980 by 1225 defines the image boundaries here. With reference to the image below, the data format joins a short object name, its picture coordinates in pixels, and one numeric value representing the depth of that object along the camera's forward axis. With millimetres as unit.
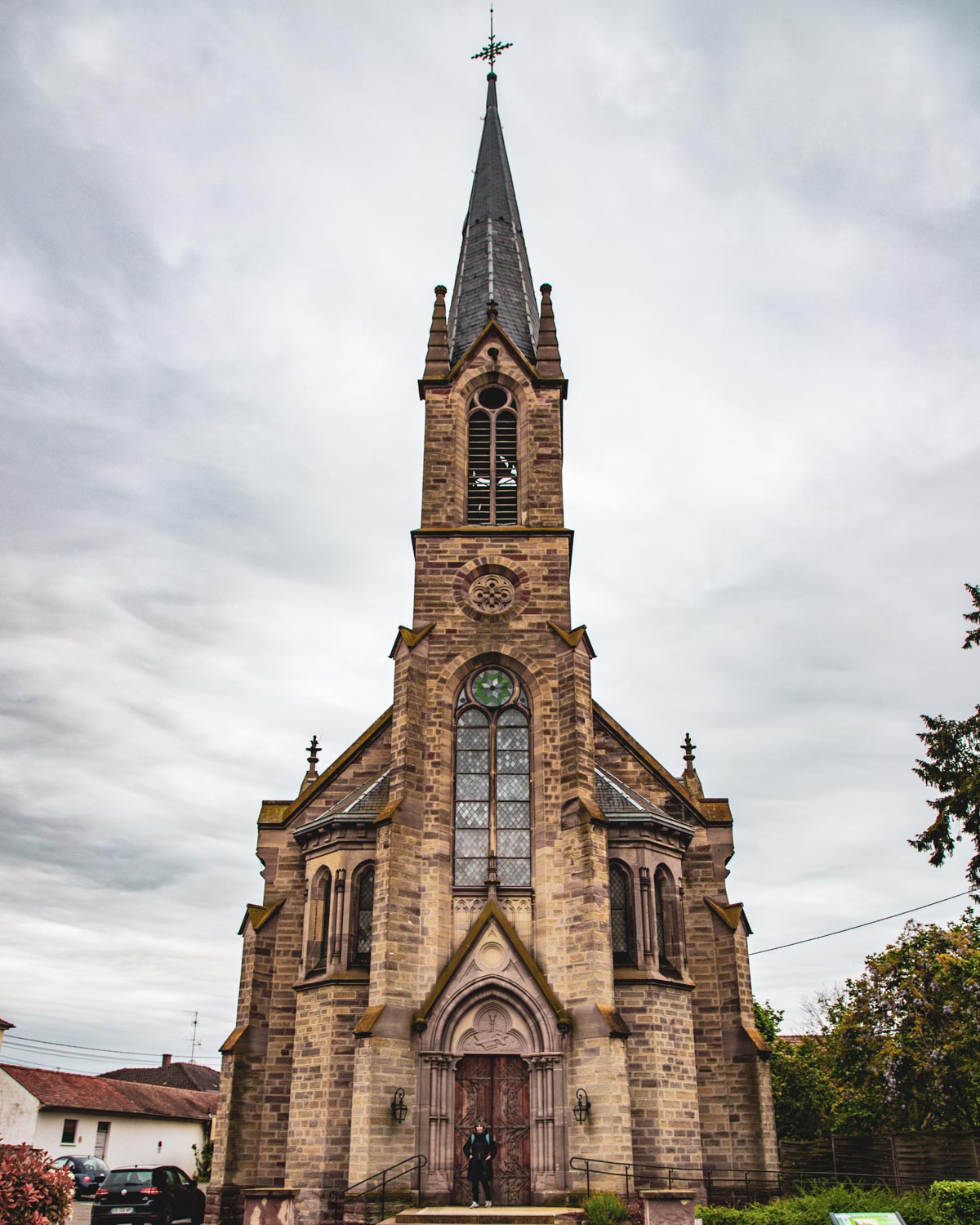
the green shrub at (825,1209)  15680
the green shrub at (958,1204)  15547
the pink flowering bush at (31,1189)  11852
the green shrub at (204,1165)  35666
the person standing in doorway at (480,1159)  18859
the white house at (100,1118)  44031
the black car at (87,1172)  31719
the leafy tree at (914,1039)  29359
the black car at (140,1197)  22938
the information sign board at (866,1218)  13445
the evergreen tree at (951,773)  20094
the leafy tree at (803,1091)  37625
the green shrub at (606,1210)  17328
